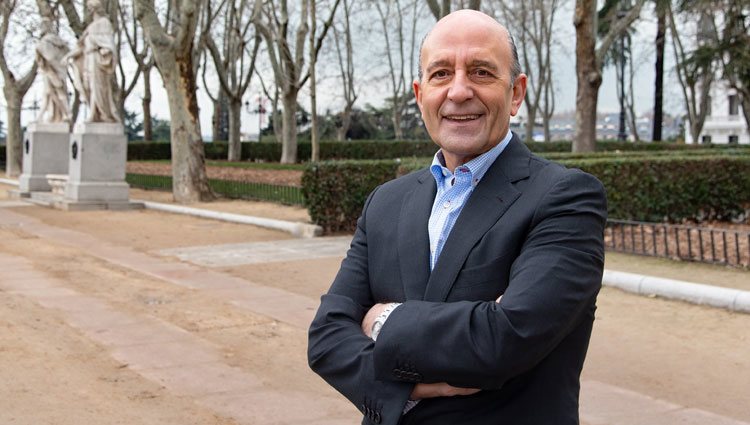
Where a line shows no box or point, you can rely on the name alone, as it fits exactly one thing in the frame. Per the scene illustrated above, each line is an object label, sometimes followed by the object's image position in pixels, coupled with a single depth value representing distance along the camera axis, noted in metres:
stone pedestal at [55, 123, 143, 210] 19.25
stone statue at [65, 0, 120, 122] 19.67
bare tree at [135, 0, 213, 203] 19.06
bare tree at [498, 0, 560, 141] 41.62
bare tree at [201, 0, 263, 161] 34.72
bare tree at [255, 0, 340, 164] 29.69
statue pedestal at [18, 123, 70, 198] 23.31
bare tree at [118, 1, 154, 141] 38.69
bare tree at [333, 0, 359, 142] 47.00
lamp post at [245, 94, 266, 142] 50.72
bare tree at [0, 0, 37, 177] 34.12
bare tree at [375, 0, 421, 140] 48.15
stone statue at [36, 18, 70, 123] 24.66
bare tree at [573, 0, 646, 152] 17.72
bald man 1.93
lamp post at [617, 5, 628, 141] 43.49
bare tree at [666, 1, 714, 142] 34.30
